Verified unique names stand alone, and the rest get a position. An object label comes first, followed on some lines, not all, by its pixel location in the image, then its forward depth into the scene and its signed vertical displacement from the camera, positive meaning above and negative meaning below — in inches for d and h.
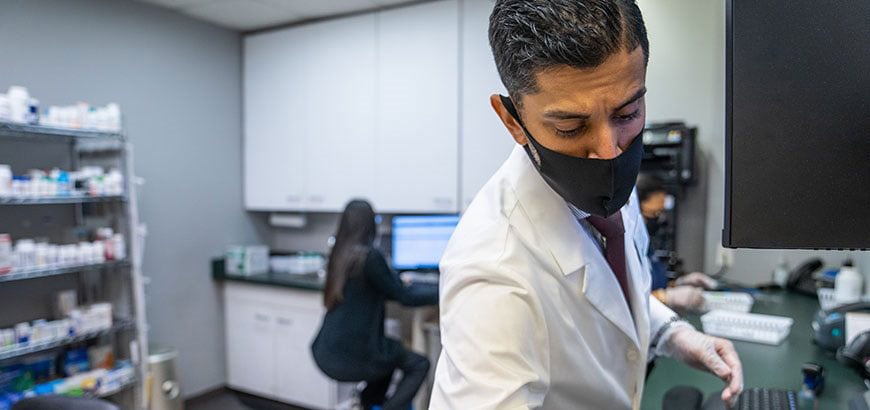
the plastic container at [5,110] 80.7 +12.8
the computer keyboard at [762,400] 36.0 -15.4
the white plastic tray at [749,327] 56.5 -15.9
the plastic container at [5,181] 82.4 +1.5
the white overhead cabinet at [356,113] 116.0 +18.9
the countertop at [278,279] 119.4 -22.1
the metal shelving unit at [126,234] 97.3 -9.0
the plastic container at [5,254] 83.3 -10.4
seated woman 92.3 -21.4
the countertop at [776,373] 41.9 -17.1
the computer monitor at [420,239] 115.0 -11.4
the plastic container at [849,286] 71.5 -14.0
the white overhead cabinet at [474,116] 105.4 +15.4
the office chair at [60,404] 53.9 -22.9
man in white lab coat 23.4 -3.3
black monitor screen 18.5 +2.3
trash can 105.6 -40.1
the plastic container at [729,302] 71.9 -16.4
